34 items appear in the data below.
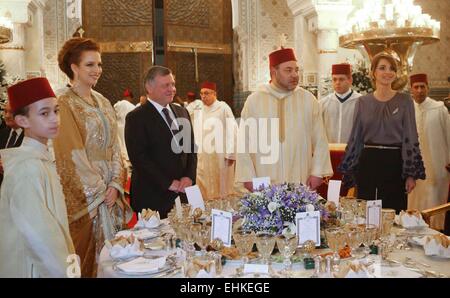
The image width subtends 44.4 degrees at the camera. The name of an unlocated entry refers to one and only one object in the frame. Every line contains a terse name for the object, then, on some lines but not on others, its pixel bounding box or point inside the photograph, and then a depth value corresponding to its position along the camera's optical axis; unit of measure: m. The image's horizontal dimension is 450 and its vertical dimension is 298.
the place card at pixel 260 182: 3.13
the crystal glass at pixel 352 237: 2.51
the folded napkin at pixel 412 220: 3.07
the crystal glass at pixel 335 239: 2.48
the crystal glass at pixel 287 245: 2.48
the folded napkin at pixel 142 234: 3.01
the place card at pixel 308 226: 2.58
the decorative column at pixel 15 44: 8.67
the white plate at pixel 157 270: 2.38
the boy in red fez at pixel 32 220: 2.30
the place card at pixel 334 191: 3.25
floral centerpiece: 2.68
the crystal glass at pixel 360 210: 3.09
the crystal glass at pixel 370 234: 2.53
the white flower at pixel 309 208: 2.71
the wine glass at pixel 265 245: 2.46
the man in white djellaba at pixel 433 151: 5.97
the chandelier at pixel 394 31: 6.91
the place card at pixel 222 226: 2.64
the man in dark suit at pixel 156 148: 4.22
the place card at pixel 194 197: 3.26
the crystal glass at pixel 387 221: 2.73
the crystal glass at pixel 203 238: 2.62
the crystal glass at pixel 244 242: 2.51
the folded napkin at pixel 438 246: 2.54
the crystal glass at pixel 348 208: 3.08
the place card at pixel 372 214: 2.74
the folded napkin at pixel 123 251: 2.62
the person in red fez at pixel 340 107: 6.44
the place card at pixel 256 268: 2.27
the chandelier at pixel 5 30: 7.37
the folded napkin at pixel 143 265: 2.39
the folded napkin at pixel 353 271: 2.19
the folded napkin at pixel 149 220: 3.25
